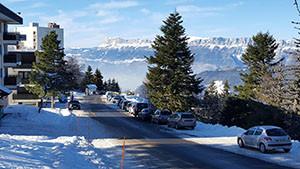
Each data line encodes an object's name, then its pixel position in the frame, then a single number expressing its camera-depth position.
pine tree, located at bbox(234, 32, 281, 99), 58.59
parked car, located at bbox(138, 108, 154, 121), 40.50
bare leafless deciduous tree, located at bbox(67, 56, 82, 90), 132.43
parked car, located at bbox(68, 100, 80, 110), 56.25
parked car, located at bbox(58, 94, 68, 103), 72.90
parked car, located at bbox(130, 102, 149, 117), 47.41
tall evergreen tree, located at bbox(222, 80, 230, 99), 90.31
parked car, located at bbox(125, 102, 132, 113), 53.50
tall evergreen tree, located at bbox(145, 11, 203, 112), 49.62
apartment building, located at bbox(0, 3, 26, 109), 42.12
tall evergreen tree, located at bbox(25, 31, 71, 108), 48.38
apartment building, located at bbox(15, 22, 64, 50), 162.62
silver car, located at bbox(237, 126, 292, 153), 17.39
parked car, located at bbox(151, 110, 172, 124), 36.06
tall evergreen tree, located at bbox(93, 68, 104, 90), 133.25
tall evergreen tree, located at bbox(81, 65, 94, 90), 131.62
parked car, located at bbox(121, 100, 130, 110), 59.38
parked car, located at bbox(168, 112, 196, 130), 30.55
